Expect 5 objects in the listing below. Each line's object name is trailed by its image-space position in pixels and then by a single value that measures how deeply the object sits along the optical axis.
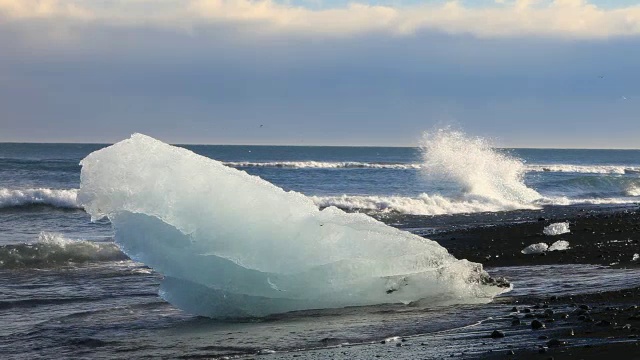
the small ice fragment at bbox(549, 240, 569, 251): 30.62
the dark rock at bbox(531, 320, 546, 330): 16.23
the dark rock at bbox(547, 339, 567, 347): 14.41
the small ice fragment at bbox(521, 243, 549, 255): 30.36
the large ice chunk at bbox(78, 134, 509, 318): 19.30
